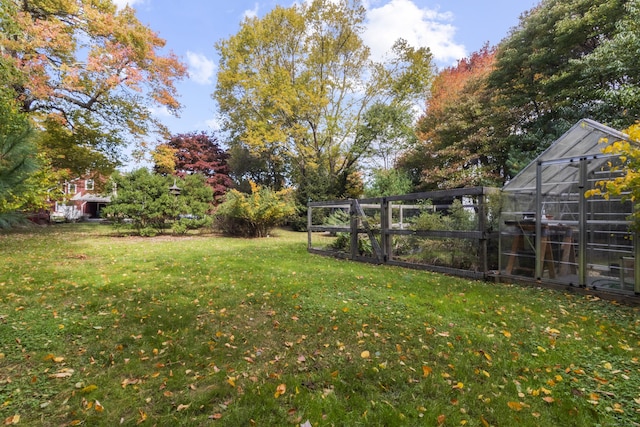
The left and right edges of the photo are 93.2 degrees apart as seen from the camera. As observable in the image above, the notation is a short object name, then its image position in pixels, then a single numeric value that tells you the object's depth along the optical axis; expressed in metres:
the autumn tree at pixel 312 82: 17.36
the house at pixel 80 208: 23.64
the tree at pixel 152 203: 11.88
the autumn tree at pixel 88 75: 10.82
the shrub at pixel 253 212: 12.75
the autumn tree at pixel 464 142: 13.08
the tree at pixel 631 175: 3.43
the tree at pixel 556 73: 9.33
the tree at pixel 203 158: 22.56
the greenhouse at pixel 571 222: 4.35
